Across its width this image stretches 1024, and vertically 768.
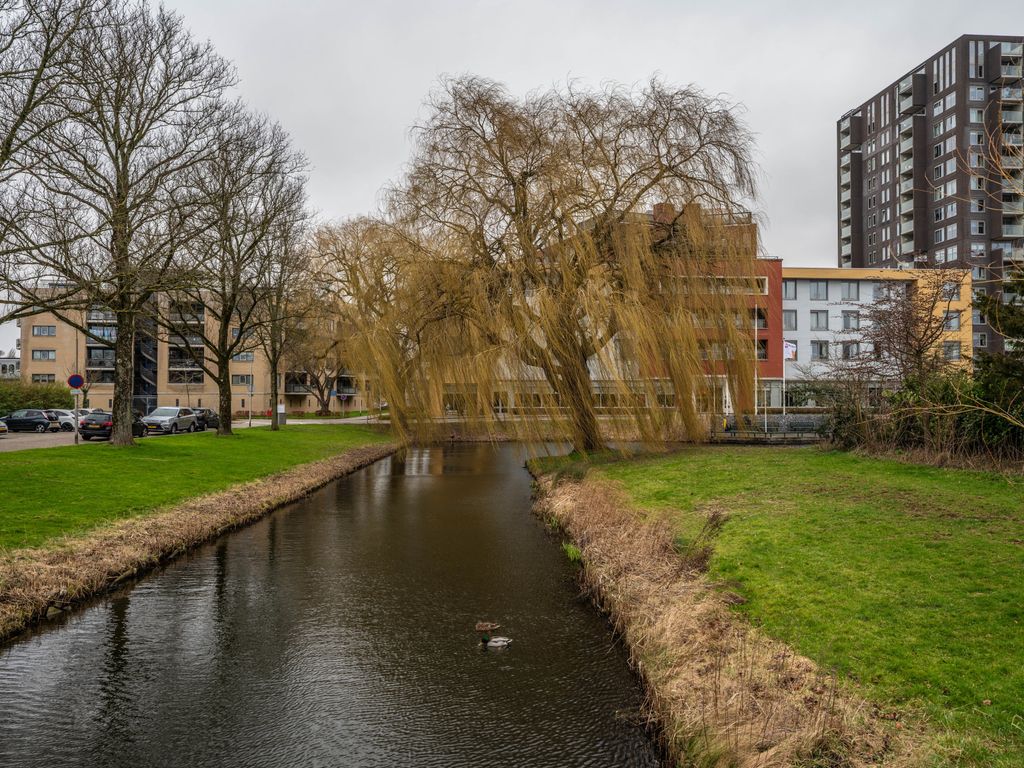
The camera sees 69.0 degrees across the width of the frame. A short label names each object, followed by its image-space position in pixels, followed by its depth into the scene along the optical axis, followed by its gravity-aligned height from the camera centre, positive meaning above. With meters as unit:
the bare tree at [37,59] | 12.68 +6.36
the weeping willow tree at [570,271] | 17.88 +3.56
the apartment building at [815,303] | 57.22 +7.83
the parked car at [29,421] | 38.88 -0.55
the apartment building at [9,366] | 113.82 +7.11
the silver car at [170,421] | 37.31 -0.56
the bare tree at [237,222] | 21.42 +6.71
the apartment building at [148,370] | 70.62 +3.88
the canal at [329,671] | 6.07 -2.68
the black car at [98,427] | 32.91 -0.74
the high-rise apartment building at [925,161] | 64.31 +23.68
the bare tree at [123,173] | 14.99 +6.00
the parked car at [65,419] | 41.58 -0.48
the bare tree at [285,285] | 32.00 +5.70
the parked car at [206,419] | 43.44 -0.57
